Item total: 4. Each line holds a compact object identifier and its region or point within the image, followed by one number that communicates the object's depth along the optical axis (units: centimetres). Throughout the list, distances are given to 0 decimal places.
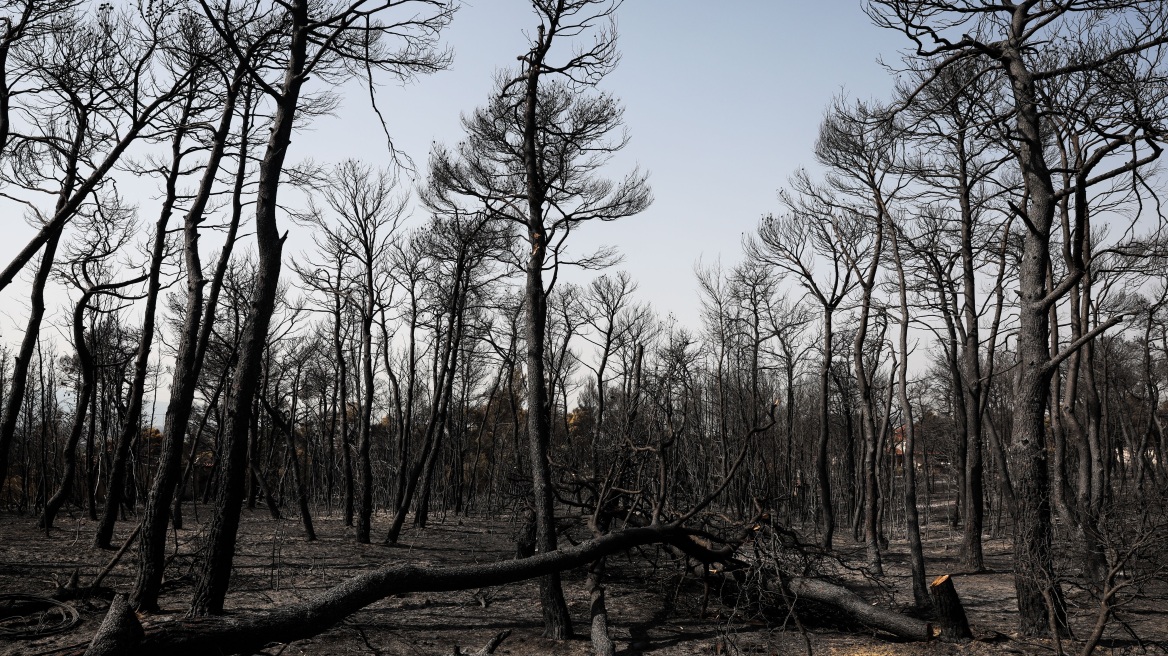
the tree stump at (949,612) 794
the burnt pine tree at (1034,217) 754
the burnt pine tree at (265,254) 715
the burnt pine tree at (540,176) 868
